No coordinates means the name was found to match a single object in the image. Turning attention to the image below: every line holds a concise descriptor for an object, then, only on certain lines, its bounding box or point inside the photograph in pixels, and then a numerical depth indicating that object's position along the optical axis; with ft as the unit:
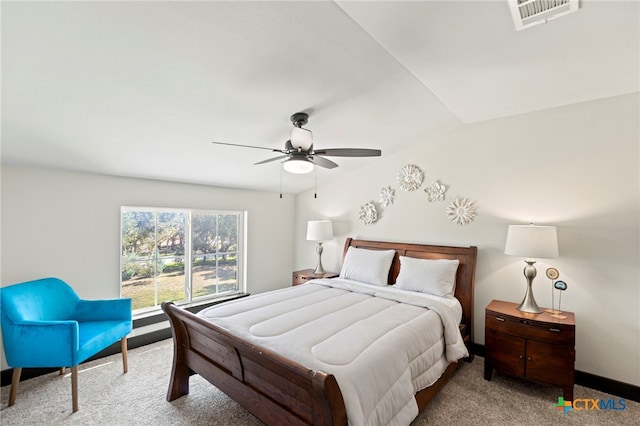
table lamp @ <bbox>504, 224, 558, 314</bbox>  8.31
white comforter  5.38
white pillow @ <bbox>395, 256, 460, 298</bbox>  10.35
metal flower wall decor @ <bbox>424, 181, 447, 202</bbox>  11.74
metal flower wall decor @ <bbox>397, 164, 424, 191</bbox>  12.38
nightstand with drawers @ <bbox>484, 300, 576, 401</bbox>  7.78
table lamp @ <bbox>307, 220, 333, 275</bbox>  14.35
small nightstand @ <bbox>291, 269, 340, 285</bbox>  14.01
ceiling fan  7.89
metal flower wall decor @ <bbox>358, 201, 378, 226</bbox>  13.75
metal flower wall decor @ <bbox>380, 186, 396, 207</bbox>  13.23
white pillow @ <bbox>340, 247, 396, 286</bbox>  12.03
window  11.69
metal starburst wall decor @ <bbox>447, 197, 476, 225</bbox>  11.05
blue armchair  7.36
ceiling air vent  5.15
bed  4.89
